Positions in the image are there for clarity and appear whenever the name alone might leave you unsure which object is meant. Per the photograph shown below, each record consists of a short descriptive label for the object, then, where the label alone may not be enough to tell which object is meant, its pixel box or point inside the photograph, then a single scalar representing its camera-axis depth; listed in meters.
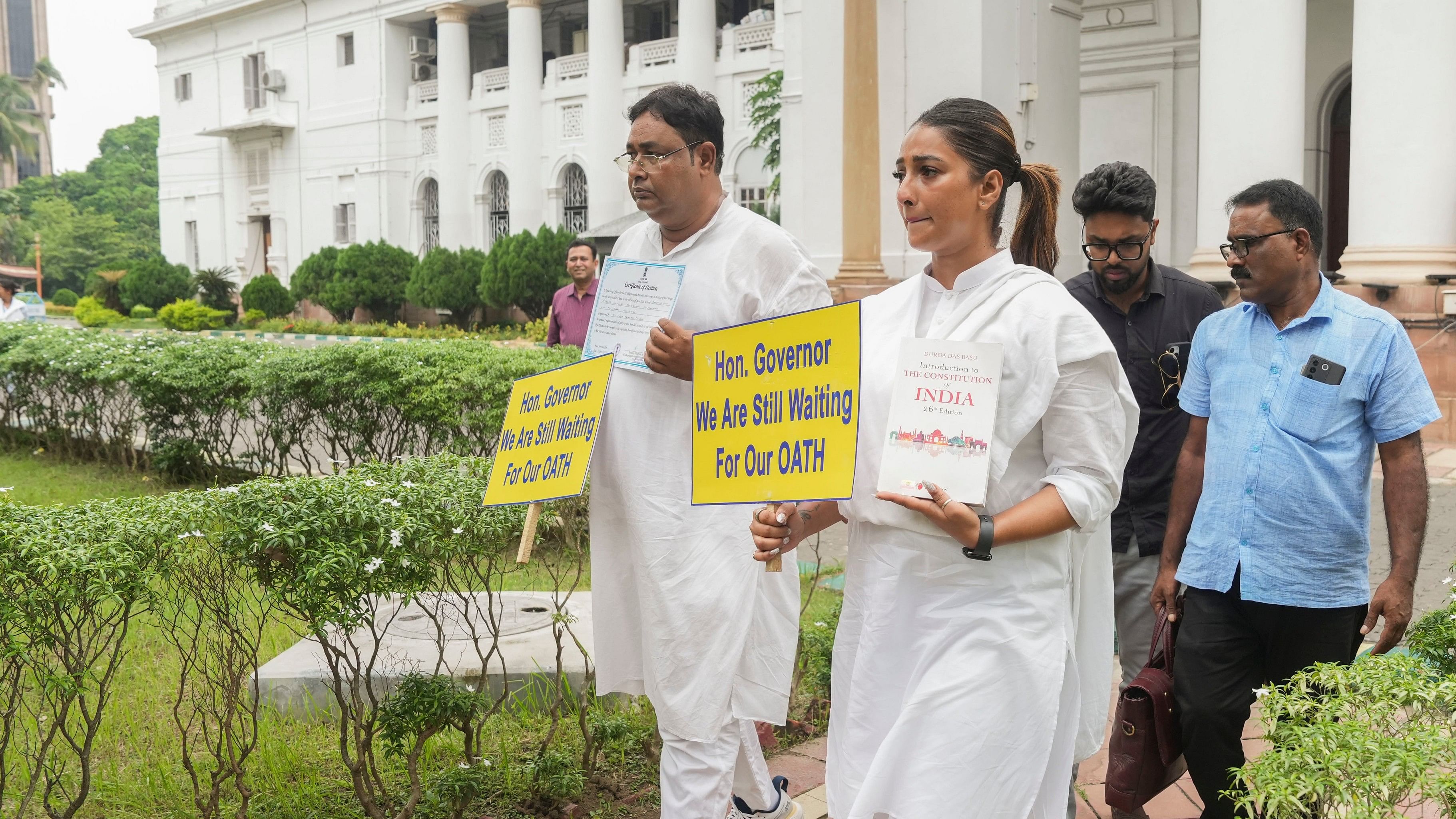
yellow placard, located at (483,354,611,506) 3.13
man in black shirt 3.73
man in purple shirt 8.74
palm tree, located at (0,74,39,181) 69.31
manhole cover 5.12
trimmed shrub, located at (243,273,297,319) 35.16
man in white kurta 3.23
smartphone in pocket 3.02
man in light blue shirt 3.03
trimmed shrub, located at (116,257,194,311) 37.50
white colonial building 10.79
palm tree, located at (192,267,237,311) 37.50
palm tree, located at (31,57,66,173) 76.88
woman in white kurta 2.32
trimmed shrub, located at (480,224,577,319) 28.91
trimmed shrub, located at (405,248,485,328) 30.78
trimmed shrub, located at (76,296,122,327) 36.56
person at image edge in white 13.81
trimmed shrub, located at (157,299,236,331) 34.53
